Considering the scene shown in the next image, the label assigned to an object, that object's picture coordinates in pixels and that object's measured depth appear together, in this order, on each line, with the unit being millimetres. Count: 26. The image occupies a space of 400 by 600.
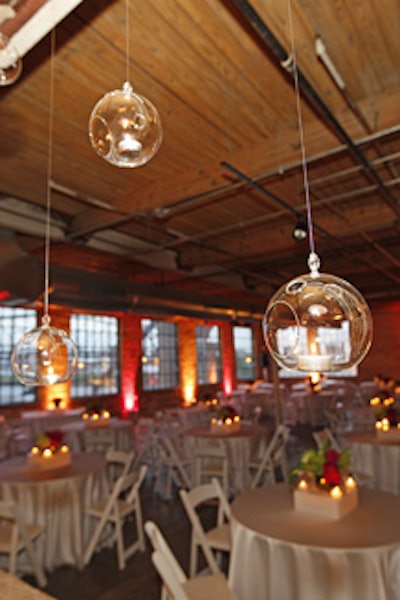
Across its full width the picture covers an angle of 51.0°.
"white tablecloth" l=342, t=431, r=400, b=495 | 4602
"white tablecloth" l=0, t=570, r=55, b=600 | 1399
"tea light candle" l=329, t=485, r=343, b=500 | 2545
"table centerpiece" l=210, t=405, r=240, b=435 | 5777
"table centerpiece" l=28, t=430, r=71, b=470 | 4008
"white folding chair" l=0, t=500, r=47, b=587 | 2902
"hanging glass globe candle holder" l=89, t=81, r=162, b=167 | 1558
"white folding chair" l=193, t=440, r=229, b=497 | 4293
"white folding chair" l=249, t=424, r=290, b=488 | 4949
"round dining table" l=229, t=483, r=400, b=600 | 2107
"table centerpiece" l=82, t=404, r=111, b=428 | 6871
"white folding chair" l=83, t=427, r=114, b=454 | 6211
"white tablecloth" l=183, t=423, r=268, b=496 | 5289
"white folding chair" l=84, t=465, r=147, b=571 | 3531
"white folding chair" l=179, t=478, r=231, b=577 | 2816
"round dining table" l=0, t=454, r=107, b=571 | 3580
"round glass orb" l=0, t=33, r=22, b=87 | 1593
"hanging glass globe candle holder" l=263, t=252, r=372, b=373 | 1232
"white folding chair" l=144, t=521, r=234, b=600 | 1887
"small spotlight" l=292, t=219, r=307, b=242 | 4398
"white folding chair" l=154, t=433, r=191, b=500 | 5438
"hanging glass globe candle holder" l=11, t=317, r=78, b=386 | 2100
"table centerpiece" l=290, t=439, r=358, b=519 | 2547
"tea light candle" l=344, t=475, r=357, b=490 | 2697
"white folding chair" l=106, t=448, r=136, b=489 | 4121
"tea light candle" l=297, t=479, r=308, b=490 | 2699
